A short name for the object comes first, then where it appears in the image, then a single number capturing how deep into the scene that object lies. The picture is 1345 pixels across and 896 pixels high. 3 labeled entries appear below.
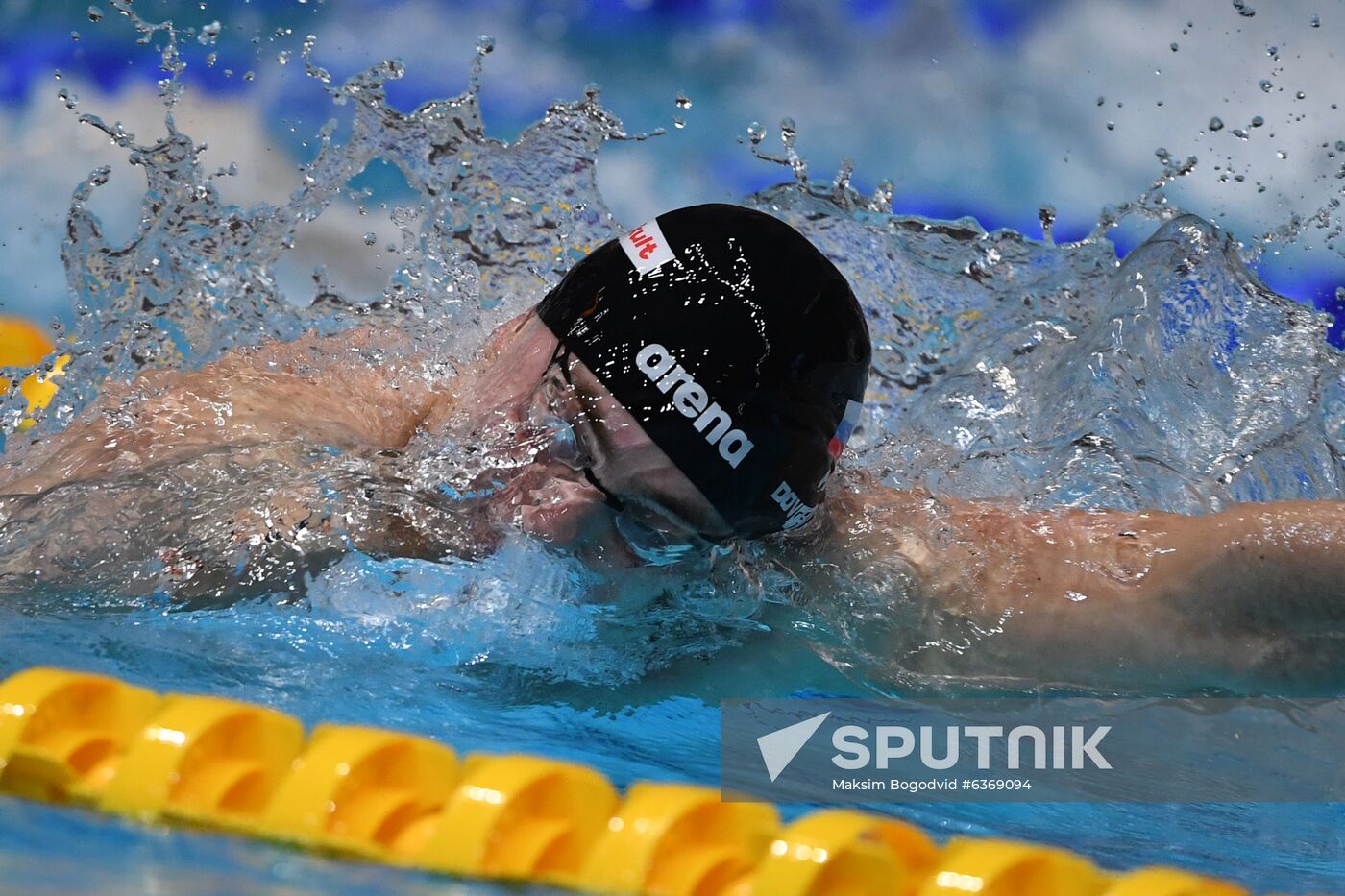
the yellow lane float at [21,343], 12.23
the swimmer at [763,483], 8.73
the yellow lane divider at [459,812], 8.48
